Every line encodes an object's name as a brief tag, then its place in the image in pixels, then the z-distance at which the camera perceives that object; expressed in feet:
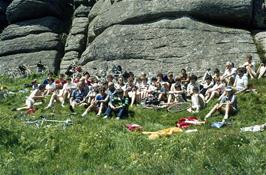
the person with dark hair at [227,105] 46.14
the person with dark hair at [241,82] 53.04
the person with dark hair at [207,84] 54.46
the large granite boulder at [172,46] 69.67
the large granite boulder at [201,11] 76.91
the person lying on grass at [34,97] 59.21
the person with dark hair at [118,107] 50.14
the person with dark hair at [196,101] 50.11
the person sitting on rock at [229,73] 54.52
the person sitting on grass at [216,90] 52.41
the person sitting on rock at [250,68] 57.82
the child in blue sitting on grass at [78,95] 57.16
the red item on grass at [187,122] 43.81
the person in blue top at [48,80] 65.83
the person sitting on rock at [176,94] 53.26
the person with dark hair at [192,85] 53.61
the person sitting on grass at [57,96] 58.55
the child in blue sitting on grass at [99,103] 51.59
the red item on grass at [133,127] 41.21
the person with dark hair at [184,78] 56.52
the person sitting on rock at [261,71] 57.70
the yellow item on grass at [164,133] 36.82
